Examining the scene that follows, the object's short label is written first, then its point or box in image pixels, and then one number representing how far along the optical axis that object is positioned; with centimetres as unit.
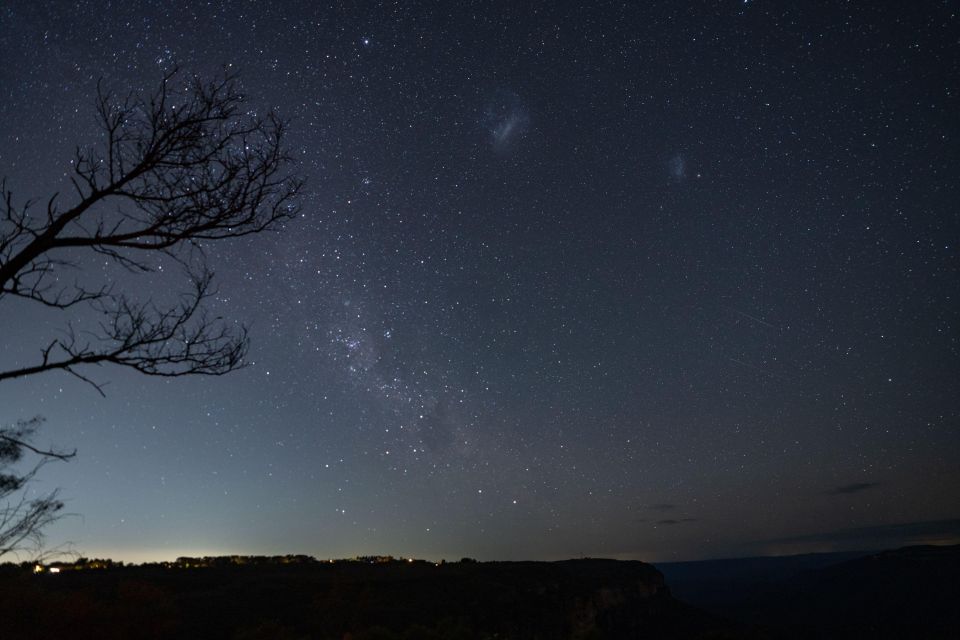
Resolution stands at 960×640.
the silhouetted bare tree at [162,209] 453
